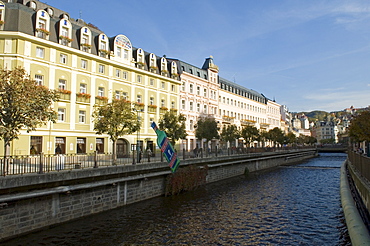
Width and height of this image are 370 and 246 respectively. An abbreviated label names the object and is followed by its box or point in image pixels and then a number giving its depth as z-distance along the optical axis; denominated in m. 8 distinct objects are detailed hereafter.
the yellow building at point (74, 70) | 30.11
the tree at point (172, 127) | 35.44
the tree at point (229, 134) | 52.69
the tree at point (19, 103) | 16.19
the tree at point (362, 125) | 25.30
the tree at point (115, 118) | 24.46
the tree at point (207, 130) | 45.72
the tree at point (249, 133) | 59.41
